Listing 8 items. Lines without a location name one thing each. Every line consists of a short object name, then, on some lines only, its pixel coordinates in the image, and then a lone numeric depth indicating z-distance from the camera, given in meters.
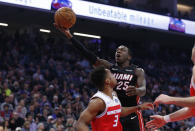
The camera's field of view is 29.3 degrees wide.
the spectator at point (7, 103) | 10.36
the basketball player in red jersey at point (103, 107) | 3.98
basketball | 5.77
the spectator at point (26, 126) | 9.51
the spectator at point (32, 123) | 9.79
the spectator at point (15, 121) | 9.61
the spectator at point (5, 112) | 10.16
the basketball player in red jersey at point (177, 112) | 3.26
